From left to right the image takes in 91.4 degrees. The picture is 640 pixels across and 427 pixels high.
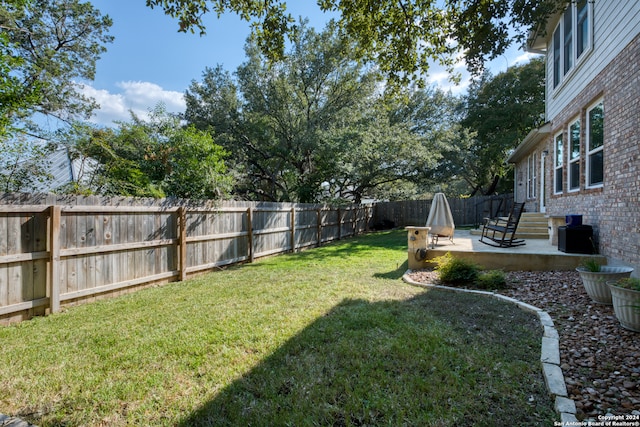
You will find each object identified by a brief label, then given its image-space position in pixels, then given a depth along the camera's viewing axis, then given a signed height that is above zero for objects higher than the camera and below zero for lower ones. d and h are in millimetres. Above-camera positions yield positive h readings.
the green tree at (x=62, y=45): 10375 +6235
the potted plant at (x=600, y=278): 3711 -809
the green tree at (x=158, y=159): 6277 +1193
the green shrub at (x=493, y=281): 4957 -1110
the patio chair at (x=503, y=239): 6917 -686
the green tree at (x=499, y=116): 19203 +6189
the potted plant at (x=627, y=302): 2941 -884
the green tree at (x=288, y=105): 14797 +5393
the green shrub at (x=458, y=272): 5289 -1033
